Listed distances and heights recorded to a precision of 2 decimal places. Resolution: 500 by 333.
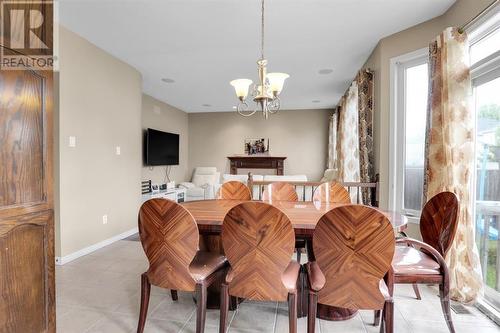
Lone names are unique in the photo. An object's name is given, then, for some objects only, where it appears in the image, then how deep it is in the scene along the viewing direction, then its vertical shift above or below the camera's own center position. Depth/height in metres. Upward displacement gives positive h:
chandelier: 2.39 +0.68
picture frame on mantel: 7.81 +0.48
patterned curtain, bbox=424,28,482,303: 2.21 +0.13
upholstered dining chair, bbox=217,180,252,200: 2.84 -0.31
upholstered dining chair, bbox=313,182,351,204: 2.70 -0.30
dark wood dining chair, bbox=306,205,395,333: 1.33 -0.49
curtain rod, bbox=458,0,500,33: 1.96 +1.15
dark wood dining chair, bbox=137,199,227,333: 1.55 -0.51
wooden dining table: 1.74 -0.39
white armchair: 6.82 -0.59
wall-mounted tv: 5.67 +0.33
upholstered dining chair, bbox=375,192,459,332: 1.70 -0.61
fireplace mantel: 7.69 +0.01
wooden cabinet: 1.25 -0.21
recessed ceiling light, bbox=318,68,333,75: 4.27 +1.49
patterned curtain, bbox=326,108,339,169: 6.62 +0.53
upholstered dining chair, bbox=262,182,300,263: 2.86 -0.33
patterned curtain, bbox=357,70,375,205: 3.47 +0.41
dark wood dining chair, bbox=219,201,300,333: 1.42 -0.50
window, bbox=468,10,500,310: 2.12 +0.13
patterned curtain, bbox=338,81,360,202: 4.73 +0.40
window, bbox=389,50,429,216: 2.99 +0.34
